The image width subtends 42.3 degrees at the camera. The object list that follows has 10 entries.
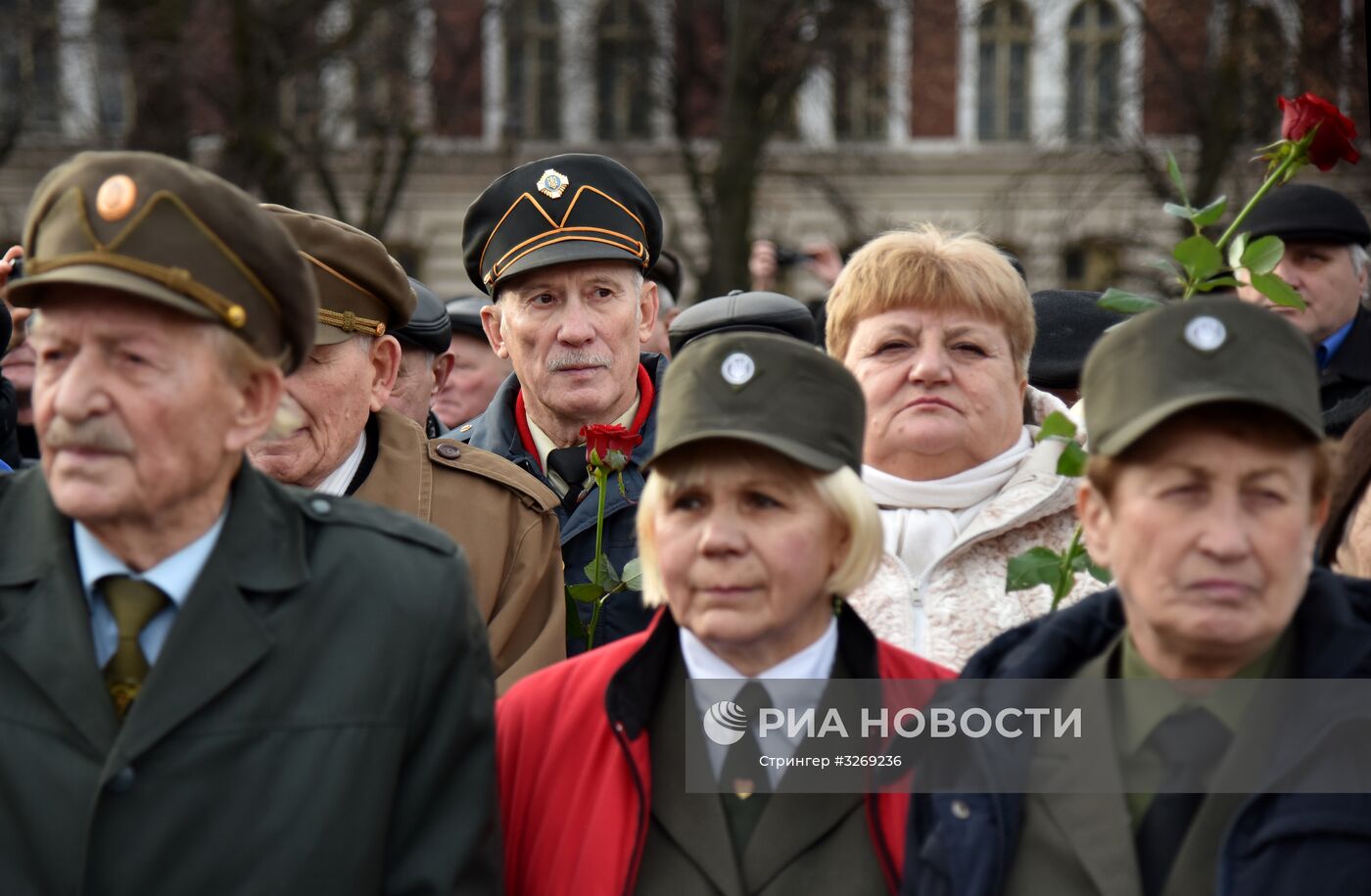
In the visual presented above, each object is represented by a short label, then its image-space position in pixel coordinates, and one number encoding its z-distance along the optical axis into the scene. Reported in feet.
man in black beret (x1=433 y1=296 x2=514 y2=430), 22.40
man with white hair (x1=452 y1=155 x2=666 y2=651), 14.51
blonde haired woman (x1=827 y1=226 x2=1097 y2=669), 11.35
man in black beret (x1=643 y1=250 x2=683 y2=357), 21.14
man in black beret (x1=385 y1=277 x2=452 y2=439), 17.01
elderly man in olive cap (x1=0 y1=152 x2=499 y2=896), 8.21
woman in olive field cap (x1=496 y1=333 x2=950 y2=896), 9.02
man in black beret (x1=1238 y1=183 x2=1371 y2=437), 18.29
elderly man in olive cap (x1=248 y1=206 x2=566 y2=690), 12.33
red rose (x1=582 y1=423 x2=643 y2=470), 12.04
